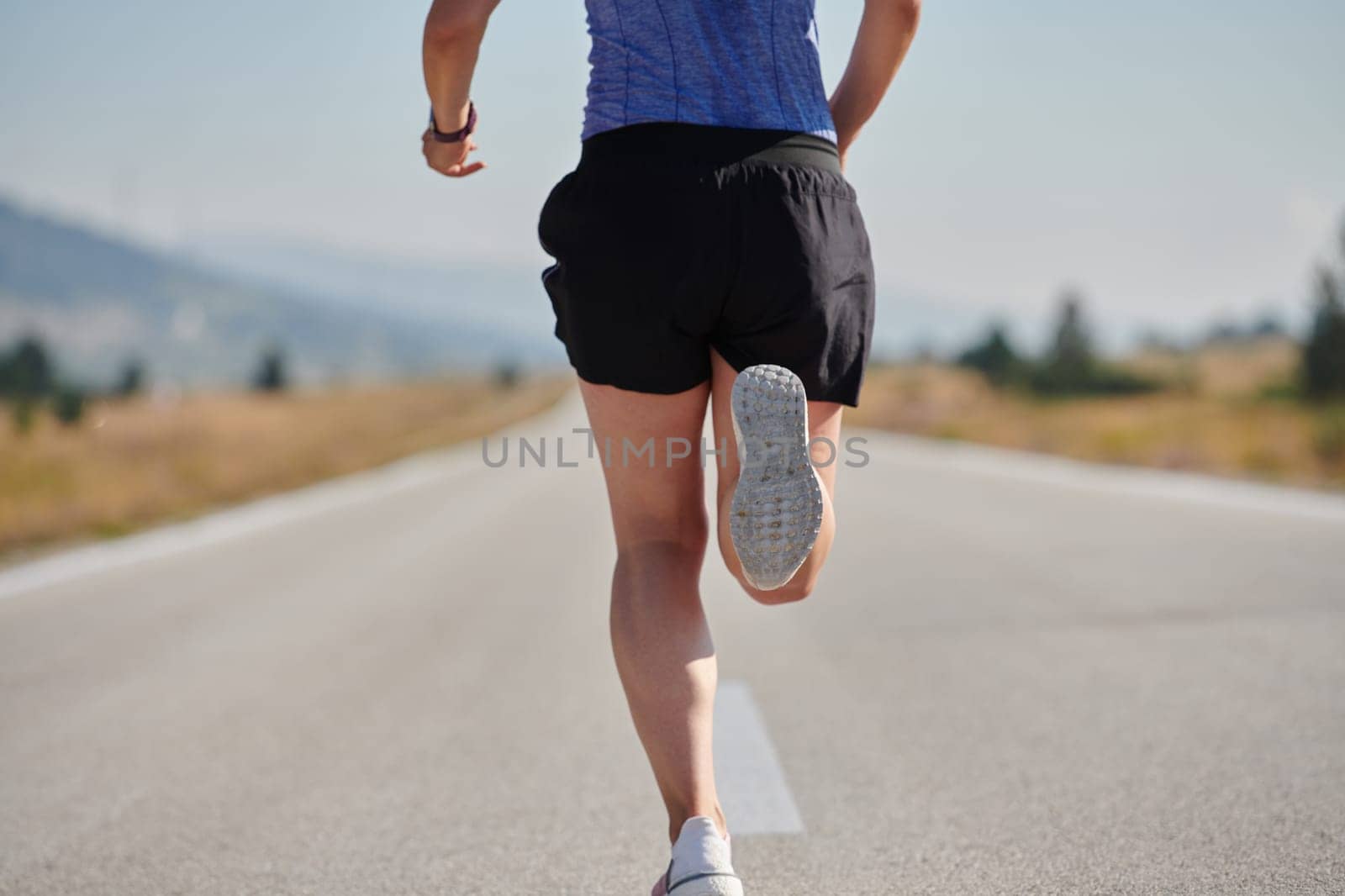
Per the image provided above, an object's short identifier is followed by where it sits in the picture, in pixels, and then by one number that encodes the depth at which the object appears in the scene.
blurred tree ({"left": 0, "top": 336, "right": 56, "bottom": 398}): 53.38
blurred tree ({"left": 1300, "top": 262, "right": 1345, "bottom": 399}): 36.19
